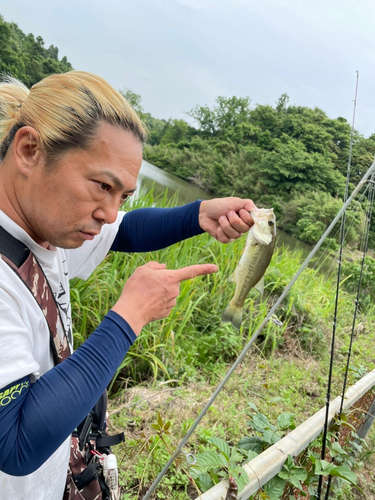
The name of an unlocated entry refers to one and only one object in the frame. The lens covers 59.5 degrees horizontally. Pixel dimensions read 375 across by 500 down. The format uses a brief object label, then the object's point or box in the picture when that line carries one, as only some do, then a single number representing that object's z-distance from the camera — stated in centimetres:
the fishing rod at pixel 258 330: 118
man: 81
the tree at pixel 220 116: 5038
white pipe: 142
